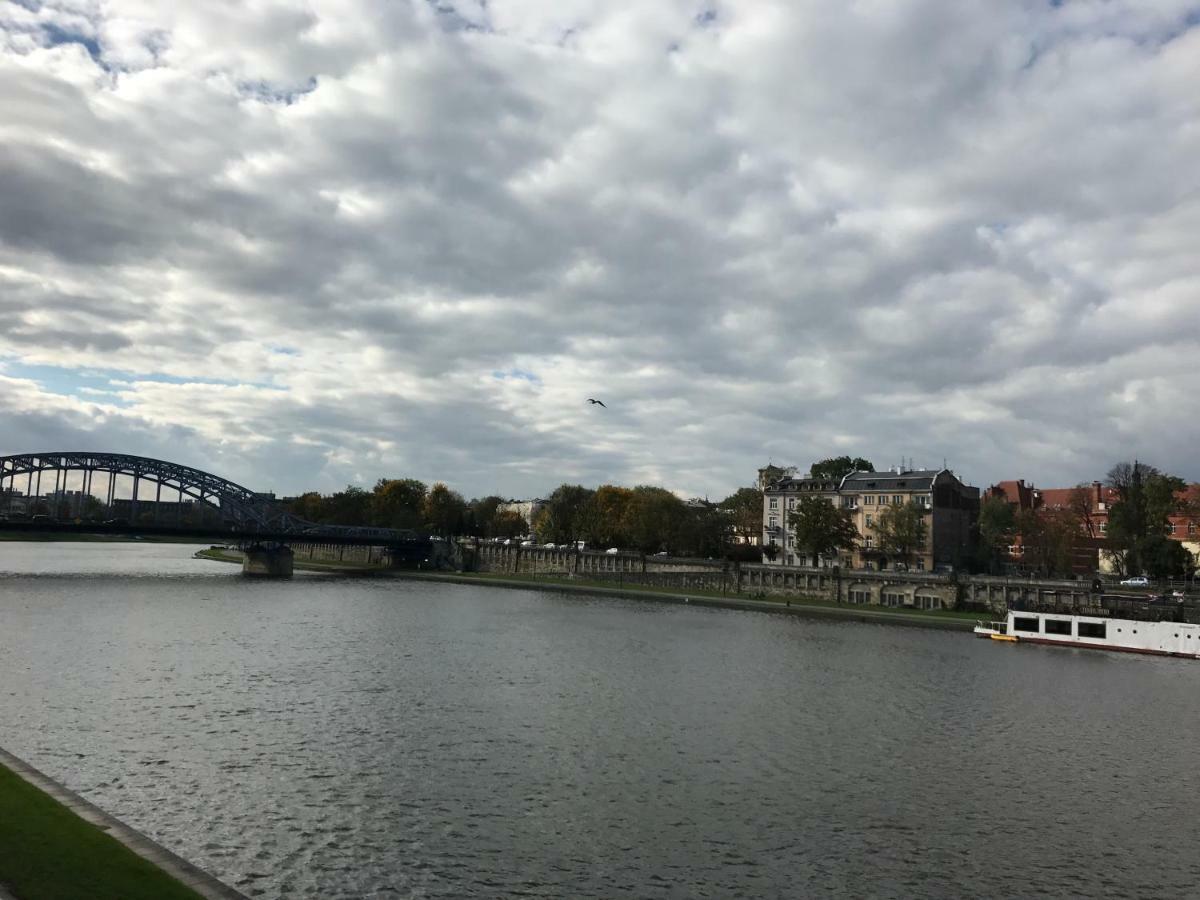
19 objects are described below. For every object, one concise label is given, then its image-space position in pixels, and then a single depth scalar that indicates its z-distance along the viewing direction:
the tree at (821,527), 109.94
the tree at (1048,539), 101.69
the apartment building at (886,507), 119.94
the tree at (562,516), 165.75
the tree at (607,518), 142.62
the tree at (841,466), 155.88
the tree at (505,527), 194.12
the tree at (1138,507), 94.88
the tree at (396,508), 187.12
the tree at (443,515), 189.12
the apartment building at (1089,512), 108.62
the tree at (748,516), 147.50
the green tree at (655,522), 132.38
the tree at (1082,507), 109.88
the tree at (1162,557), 90.19
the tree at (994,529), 114.62
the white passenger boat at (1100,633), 67.38
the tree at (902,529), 112.38
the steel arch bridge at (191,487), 142.30
